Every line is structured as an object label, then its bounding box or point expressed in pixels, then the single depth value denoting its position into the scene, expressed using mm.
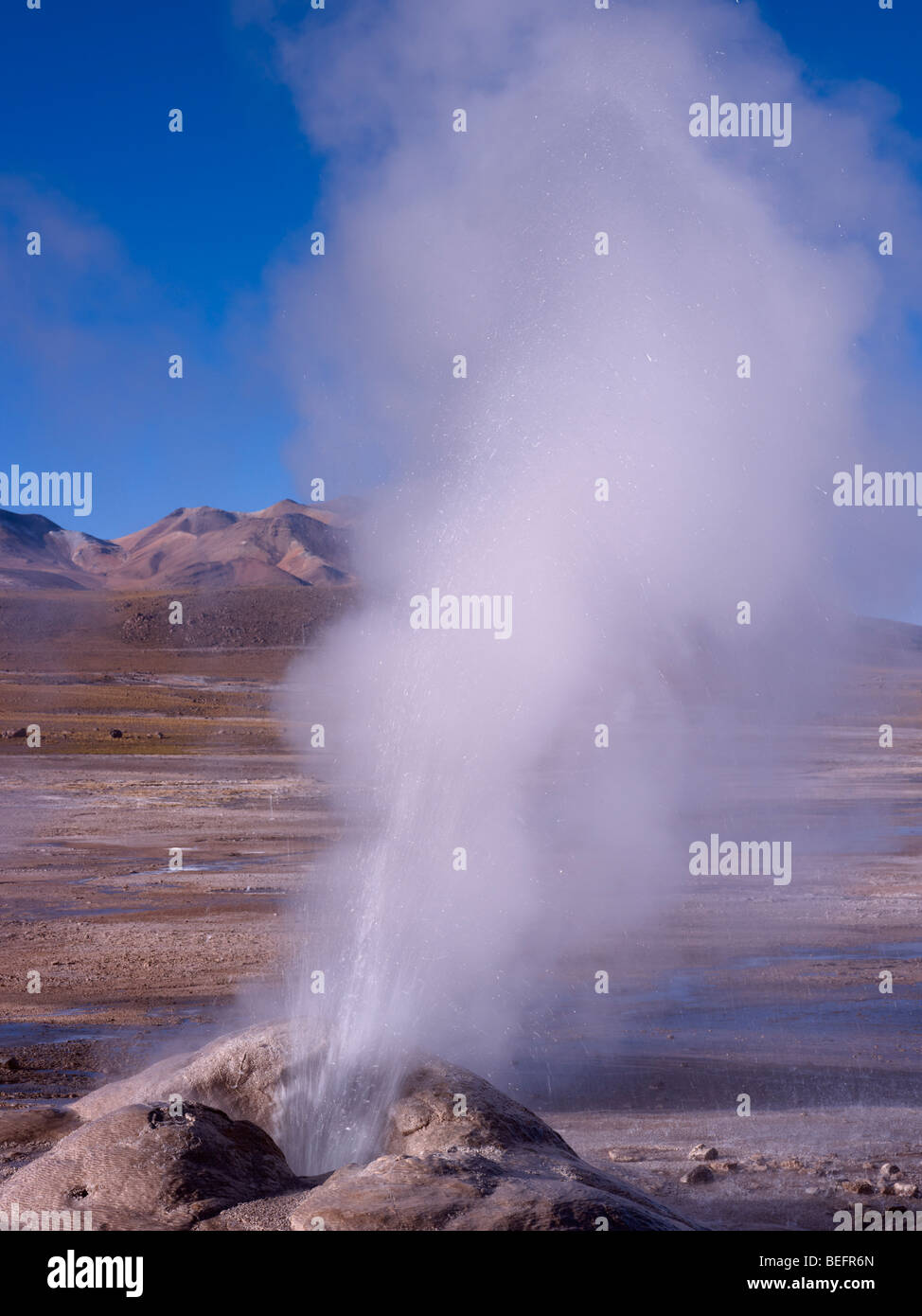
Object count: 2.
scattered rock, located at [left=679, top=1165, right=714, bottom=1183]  6980
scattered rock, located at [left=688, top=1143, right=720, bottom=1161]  7320
